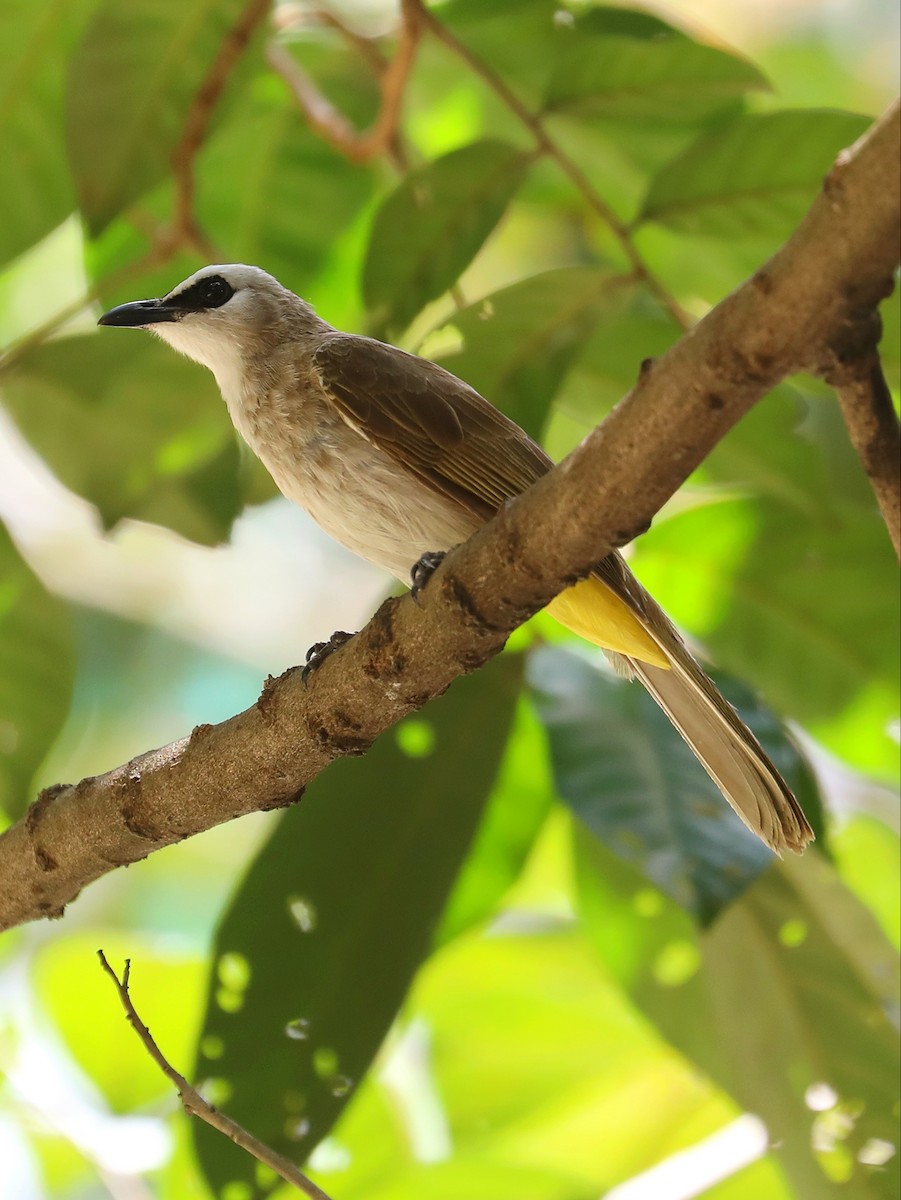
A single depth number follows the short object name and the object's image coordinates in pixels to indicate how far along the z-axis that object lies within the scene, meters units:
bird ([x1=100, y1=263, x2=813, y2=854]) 3.55
